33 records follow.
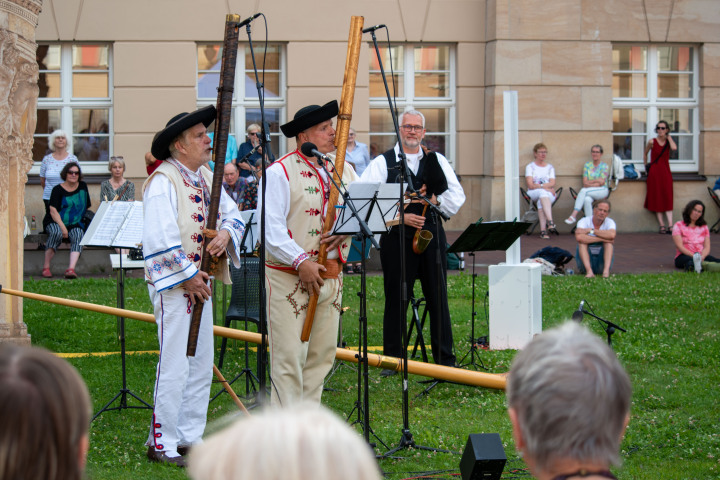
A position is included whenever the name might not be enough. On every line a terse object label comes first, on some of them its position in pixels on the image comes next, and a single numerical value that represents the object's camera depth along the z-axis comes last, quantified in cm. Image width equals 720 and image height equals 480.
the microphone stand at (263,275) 1029
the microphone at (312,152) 1054
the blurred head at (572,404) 406
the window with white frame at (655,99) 3647
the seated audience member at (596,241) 2522
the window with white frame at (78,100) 3349
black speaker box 815
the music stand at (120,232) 1315
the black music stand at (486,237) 1514
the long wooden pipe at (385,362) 931
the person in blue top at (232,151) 3149
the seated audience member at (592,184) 3349
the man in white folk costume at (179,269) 1042
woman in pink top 2642
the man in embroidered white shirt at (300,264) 1123
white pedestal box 1696
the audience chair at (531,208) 3334
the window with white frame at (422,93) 3527
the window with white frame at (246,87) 3414
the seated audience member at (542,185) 3285
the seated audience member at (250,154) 2846
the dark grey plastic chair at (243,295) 1613
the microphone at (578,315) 1048
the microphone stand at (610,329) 1191
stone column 1478
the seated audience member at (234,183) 2513
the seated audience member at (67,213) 2531
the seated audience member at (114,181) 2565
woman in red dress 3448
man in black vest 1542
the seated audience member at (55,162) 2752
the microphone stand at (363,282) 1018
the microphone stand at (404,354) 1064
